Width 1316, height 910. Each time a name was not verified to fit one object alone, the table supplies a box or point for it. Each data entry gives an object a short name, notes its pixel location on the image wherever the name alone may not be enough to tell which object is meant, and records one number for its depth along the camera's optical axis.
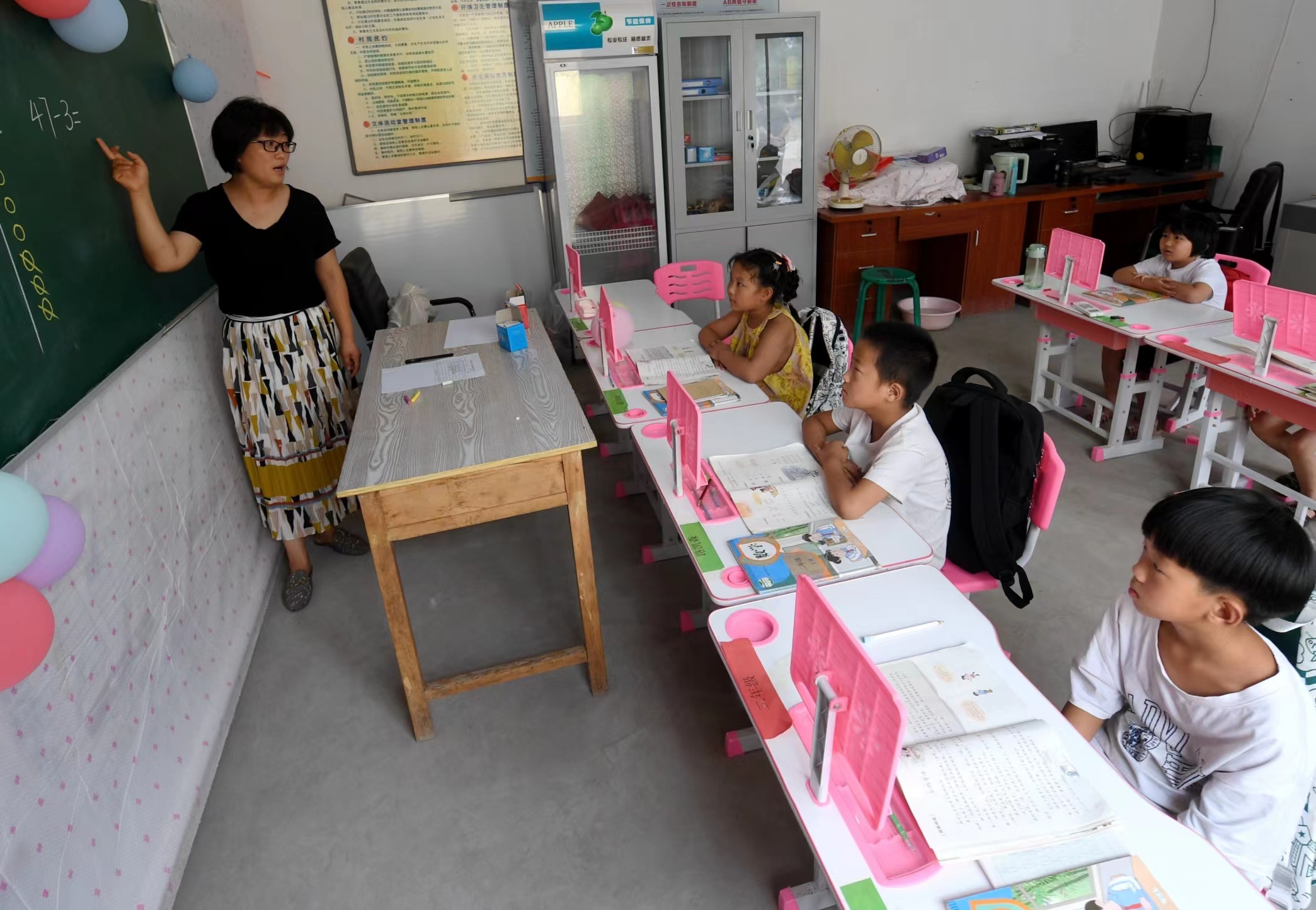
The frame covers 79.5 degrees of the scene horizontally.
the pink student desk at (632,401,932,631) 1.53
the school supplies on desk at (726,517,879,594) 1.51
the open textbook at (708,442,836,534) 1.72
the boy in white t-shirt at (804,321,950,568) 1.73
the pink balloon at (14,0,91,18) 1.67
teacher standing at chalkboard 2.22
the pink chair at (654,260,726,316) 3.72
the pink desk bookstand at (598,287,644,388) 2.54
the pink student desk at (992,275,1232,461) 2.99
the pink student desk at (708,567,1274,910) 0.95
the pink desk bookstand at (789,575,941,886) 0.95
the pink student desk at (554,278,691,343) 3.09
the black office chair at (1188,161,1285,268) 4.31
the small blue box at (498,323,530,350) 2.60
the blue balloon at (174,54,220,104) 2.59
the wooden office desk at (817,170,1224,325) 4.82
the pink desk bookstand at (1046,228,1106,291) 3.28
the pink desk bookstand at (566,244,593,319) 3.12
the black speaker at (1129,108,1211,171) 4.98
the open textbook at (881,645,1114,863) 1.00
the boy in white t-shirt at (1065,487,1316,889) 1.08
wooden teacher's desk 1.85
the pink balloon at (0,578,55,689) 1.15
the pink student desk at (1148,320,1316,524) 2.41
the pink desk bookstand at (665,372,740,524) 1.73
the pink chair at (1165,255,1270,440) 3.14
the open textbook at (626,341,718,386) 2.54
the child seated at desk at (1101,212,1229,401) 3.14
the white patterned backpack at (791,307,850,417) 2.78
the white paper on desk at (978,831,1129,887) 0.96
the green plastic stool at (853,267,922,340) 4.56
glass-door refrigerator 3.98
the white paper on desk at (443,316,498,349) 2.79
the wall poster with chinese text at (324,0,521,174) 4.16
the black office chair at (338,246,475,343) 3.48
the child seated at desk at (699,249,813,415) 2.54
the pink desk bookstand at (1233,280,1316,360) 2.48
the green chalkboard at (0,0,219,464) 1.60
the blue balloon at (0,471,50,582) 1.12
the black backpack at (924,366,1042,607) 1.80
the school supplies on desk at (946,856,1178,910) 0.92
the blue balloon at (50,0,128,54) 1.84
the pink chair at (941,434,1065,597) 1.77
